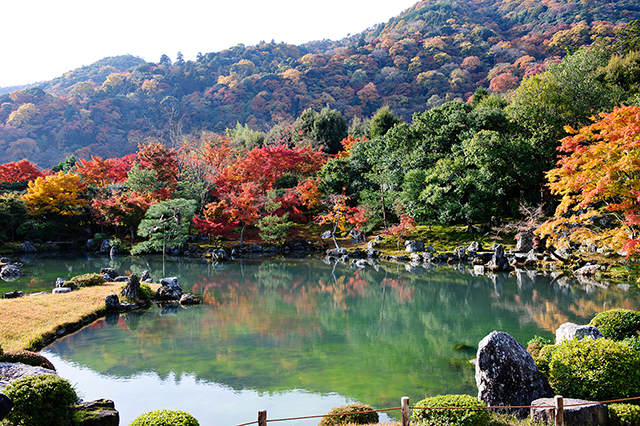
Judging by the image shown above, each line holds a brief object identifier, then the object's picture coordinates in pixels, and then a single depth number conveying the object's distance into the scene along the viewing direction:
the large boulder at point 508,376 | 4.90
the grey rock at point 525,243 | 18.91
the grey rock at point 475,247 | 19.94
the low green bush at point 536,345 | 6.71
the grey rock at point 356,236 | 24.64
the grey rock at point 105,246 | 25.16
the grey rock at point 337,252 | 23.28
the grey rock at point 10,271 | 16.81
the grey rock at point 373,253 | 22.64
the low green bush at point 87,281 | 13.28
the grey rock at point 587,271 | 15.62
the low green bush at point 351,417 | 4.86
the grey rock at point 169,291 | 13.20
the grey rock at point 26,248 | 24.27
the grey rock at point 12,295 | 11.67
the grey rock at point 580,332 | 6.14
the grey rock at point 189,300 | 12.93
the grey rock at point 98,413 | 4.56
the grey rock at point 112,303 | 11.84
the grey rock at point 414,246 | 21.80
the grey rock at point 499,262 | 17.78
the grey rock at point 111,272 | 15.39
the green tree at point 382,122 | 33.04
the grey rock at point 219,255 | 22.70
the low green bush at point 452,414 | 4.11
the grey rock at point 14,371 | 5.16
